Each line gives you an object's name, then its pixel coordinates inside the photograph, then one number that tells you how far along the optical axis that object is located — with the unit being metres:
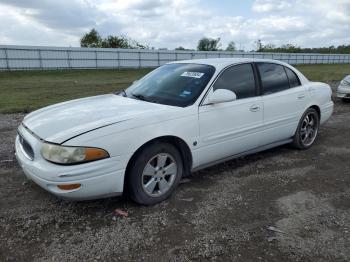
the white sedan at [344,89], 10.63
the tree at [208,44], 76.00
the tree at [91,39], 62.79
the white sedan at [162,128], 3.30
